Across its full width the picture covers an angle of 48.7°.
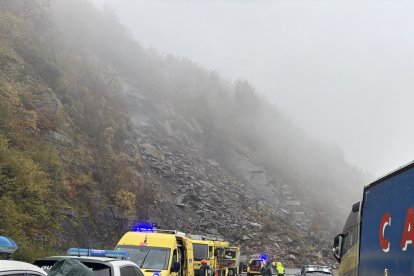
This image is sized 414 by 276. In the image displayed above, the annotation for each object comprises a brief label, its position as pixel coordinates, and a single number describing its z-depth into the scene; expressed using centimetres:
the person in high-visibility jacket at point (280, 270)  2292
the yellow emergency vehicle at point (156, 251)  1279
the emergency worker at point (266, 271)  2169
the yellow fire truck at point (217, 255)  2183
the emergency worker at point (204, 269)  1744
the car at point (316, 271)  2072
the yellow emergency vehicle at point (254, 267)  2867
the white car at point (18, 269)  424
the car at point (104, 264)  664
